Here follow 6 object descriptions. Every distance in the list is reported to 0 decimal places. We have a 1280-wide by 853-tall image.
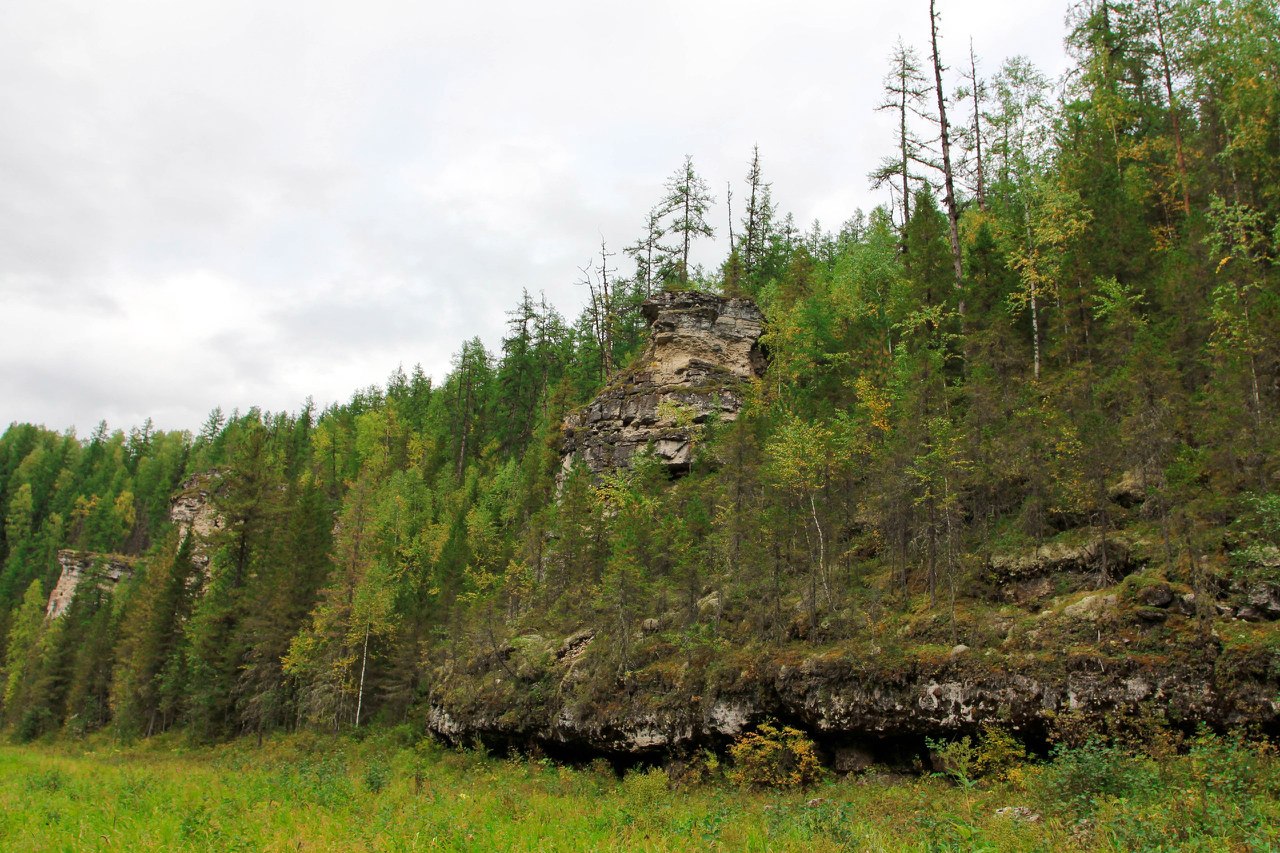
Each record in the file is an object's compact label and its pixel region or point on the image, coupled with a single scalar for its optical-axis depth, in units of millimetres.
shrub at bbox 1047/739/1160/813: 11773
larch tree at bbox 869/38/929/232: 34875
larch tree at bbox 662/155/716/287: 54719
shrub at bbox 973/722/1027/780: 15828
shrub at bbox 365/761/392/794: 18731
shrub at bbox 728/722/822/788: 19688
